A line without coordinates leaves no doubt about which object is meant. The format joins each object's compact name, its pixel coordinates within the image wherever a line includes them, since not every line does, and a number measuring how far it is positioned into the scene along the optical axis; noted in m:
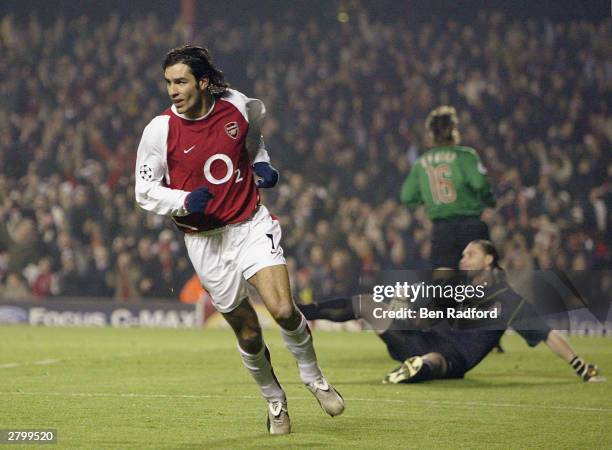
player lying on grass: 19.20
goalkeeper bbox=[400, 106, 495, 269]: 23.27
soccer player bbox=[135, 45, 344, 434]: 12.98
